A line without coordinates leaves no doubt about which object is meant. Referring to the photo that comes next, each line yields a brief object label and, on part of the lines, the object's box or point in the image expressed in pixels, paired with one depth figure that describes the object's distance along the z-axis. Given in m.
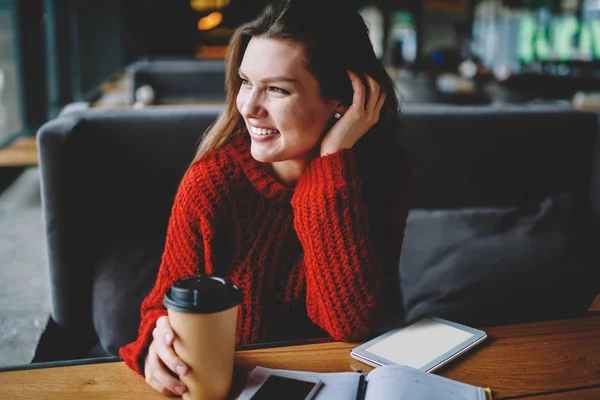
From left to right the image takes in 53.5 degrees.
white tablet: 0.92
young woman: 1.13
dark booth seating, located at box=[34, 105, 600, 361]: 1.72
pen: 0.81
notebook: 0.79
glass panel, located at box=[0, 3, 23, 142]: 4.18
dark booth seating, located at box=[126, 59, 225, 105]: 5.03
